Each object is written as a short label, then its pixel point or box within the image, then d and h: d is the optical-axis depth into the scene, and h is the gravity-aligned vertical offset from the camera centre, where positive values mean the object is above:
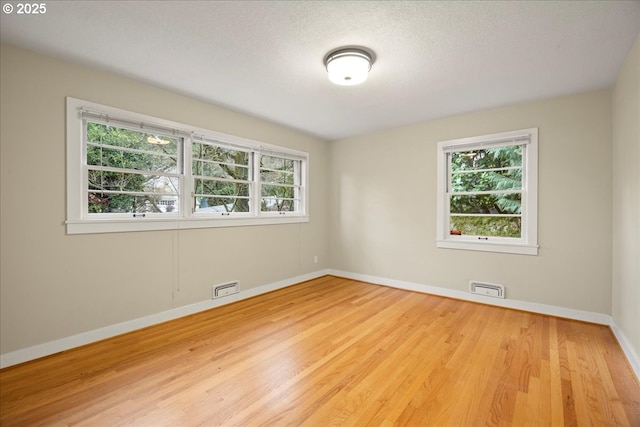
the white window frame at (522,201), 3.47 +0.19
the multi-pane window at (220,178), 3.56 +0.45
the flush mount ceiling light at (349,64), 2.35 +1.25
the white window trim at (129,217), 2.56 +0.17
